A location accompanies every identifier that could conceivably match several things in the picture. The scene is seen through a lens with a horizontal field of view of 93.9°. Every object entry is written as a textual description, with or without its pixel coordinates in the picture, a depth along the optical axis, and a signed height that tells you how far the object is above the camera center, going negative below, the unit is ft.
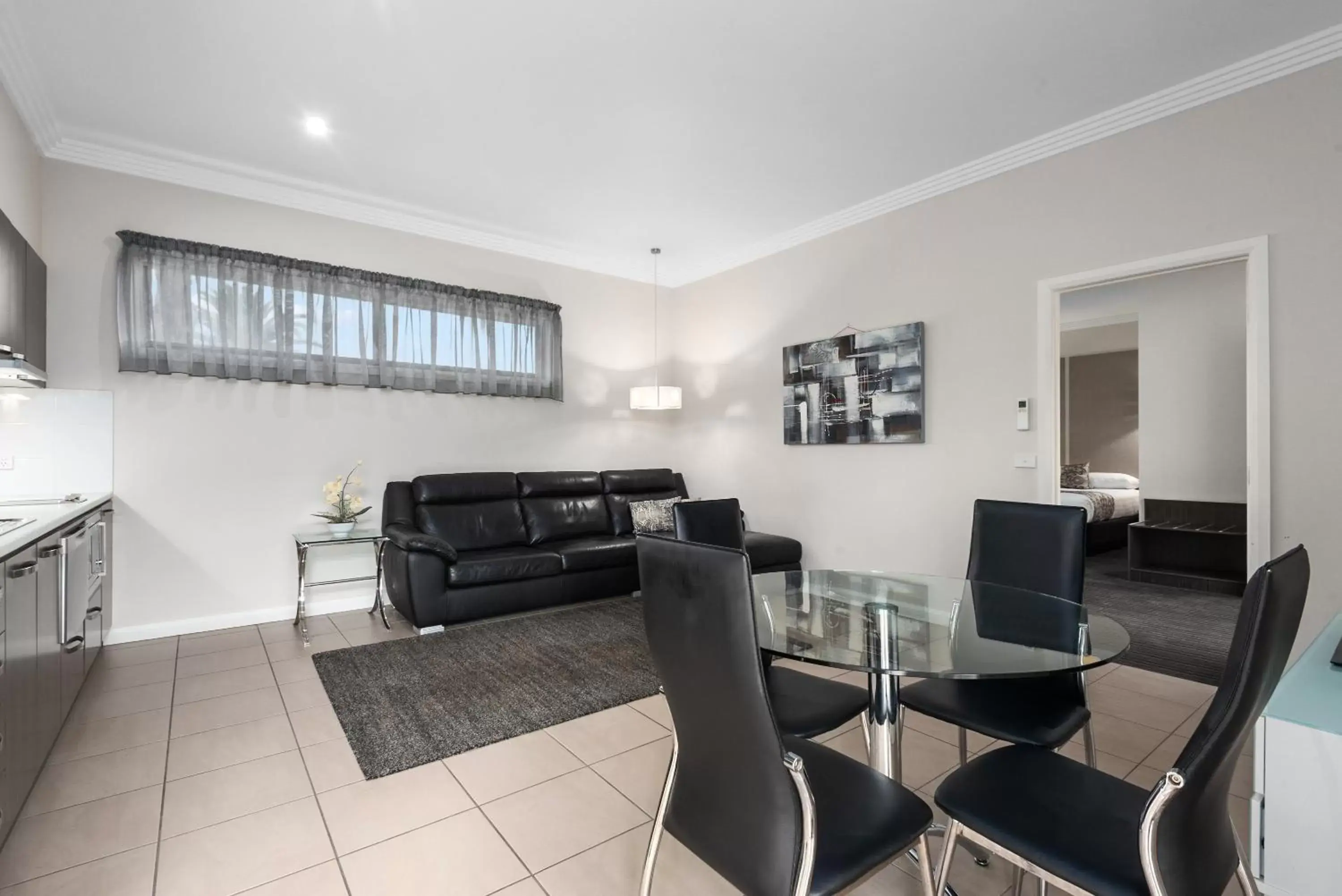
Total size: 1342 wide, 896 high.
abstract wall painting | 13.73 +1.26
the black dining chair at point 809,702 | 5.71 -2.54
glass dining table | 5.06 -1.83
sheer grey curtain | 12.40 +2.75
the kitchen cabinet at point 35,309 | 10.01 +2.30
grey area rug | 8.39 -3.90
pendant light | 17.66 +1.28
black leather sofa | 12.92 -2.42
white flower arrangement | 13.65 -1.28
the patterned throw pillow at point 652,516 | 17.07 -2.00
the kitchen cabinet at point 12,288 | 8.77 +2.32
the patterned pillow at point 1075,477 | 24.62 -1.44
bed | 20.86 -2.55
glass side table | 12.71 -1.97
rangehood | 9.21 +1.20
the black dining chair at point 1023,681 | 5.72 -2.43
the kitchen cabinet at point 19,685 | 5.75 -2.31
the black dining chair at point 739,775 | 3.57 -2.04
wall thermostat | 11.75 +0.50
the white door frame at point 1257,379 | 9.20 +0.89
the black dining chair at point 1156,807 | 3.28 -2.48
